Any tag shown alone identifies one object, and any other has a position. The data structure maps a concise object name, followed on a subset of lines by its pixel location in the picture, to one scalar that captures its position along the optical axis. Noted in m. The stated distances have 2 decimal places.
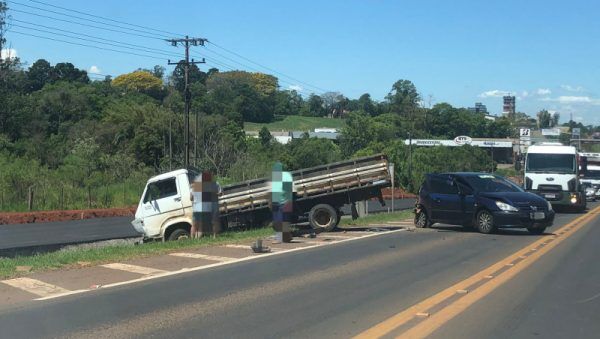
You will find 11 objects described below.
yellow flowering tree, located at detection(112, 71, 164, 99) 160.75
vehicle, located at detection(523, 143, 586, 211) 27.23
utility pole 42.78
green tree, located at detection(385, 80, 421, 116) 149.88
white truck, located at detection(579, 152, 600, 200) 44.06
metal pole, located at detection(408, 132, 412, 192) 56.84
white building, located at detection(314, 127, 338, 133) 142.88
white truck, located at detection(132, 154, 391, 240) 18.17
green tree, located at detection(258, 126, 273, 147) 93.16
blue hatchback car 15.98
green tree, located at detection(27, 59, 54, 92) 129.59
